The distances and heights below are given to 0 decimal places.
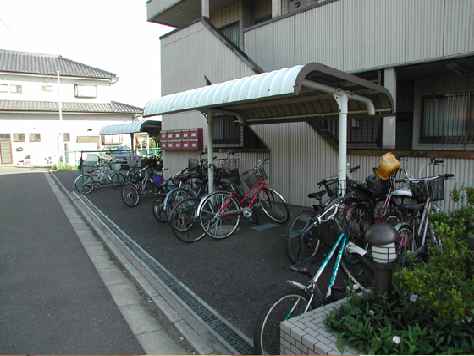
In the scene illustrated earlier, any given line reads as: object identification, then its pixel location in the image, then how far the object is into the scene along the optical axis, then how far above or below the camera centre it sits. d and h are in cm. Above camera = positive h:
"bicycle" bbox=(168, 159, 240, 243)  589 -118
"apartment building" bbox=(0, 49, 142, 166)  2627 +350
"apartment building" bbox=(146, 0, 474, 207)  592 +164
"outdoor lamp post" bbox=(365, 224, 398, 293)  240 -72
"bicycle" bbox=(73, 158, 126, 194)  1191 -87
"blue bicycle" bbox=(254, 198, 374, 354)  258 -117
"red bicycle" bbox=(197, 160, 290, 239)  589 -97
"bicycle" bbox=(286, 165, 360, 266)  418 -107
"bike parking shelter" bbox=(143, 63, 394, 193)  430 +85
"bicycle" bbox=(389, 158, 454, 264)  398 -76
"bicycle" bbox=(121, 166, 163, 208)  916 -94
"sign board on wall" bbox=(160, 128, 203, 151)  1066 +42
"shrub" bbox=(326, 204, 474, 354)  198 -105
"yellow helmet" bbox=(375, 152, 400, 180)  452 -23
